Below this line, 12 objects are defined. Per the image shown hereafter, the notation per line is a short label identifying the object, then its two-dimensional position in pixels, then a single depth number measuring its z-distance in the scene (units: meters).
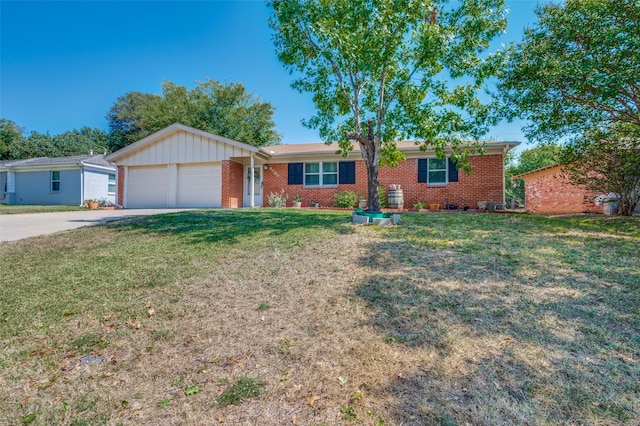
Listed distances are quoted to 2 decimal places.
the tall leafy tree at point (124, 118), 35.41
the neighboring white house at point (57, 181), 18.66
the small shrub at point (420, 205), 12.77
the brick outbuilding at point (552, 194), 13.61
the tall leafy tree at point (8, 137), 33.03
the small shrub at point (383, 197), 13.14
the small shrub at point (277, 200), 14.15
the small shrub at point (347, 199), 13.35
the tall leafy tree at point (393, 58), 6.07
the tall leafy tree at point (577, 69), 6.18
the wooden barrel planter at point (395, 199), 12.55
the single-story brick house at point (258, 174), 12.93
